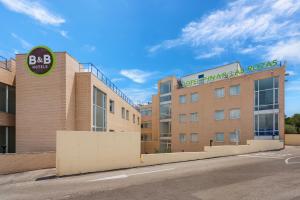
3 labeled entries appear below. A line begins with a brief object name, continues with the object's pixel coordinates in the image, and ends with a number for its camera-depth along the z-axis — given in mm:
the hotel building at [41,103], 13132
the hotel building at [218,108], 23649
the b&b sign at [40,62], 13420
